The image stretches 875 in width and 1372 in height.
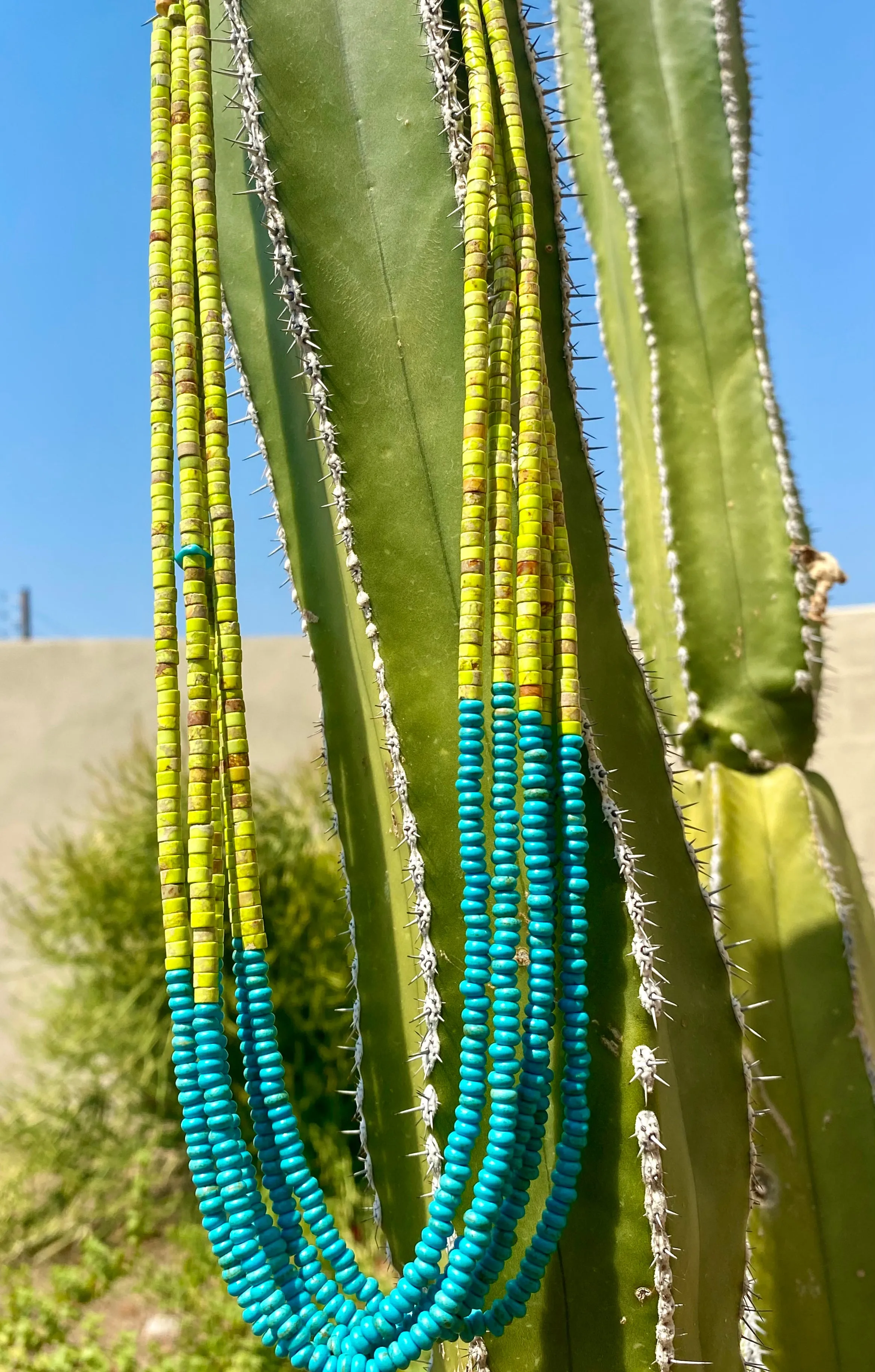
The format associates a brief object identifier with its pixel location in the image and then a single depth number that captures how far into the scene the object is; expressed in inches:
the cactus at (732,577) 14.5
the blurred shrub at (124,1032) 106.4
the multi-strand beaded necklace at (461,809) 6.9
